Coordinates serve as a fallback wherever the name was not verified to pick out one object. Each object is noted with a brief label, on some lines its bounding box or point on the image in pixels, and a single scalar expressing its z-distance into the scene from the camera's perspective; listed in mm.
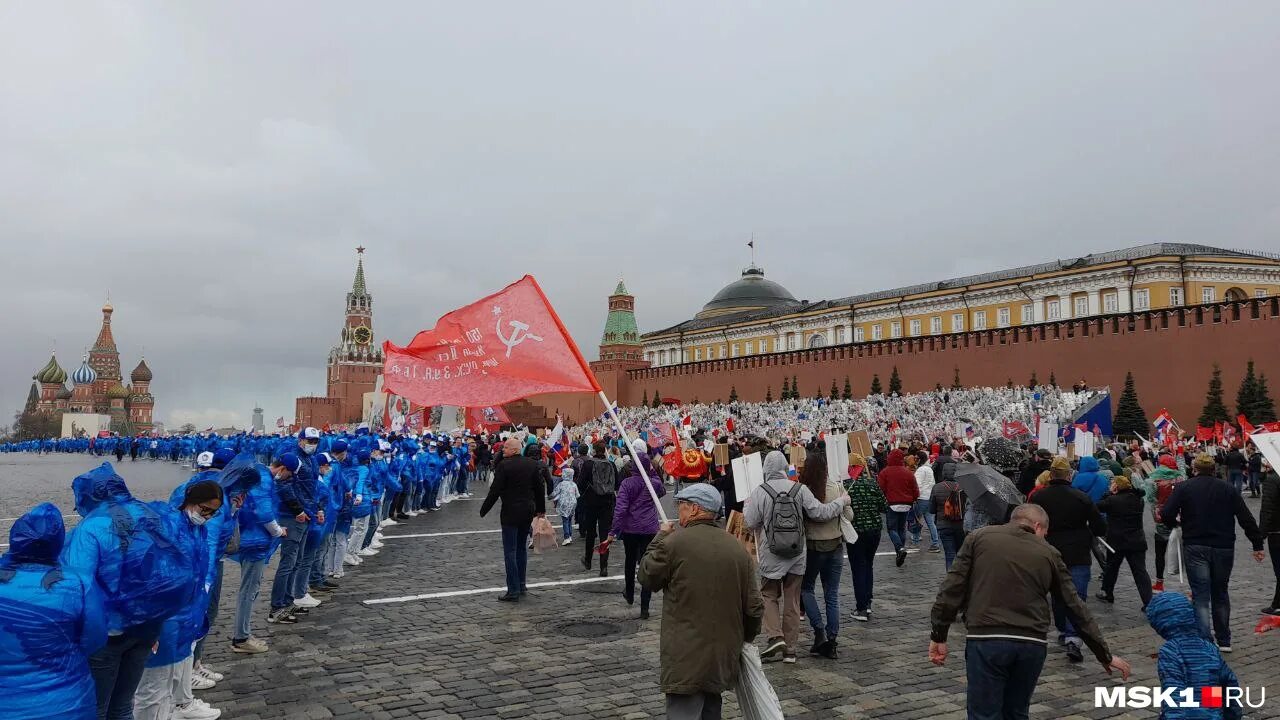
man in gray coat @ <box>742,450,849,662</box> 6387
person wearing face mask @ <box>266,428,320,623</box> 7203
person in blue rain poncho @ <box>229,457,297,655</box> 6445
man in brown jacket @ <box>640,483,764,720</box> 3967
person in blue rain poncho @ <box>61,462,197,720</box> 3564
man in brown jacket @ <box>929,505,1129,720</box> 3963
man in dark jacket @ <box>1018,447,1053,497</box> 9617
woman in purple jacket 8344
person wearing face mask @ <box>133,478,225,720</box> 4484
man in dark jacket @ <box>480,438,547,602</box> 8523
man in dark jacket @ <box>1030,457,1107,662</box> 6918
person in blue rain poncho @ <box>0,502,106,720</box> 2900
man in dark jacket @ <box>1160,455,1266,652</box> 6812
